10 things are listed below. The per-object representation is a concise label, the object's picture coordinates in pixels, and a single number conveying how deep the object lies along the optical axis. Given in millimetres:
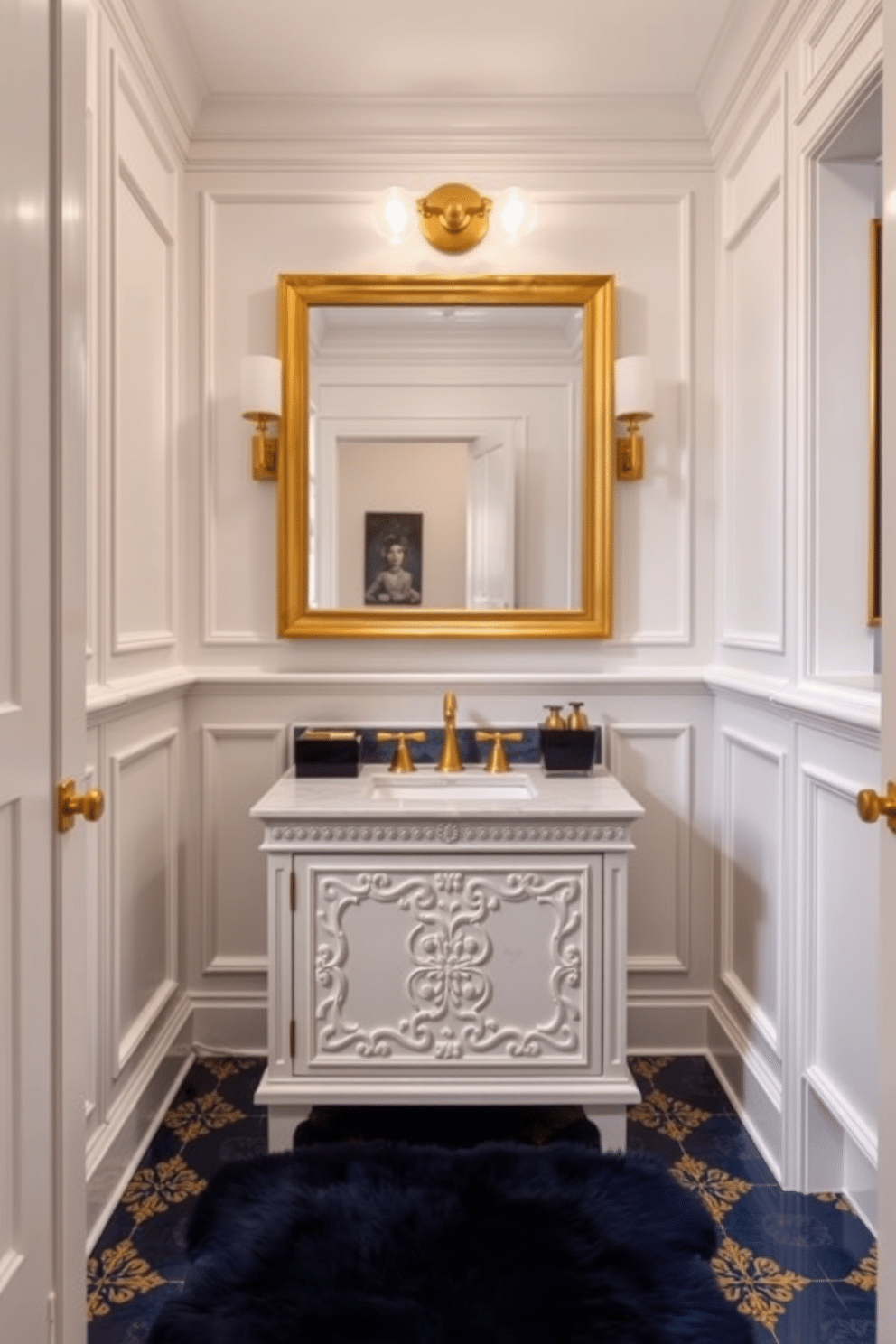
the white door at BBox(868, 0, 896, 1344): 1166
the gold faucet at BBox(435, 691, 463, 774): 2510
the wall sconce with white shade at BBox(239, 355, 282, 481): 2480
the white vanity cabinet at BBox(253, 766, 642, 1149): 2074
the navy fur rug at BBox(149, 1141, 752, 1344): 1541
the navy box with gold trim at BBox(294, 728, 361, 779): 2430
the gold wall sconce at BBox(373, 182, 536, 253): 2512
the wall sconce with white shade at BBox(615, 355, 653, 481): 2496
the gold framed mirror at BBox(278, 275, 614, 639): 2535
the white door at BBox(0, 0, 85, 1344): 1086
